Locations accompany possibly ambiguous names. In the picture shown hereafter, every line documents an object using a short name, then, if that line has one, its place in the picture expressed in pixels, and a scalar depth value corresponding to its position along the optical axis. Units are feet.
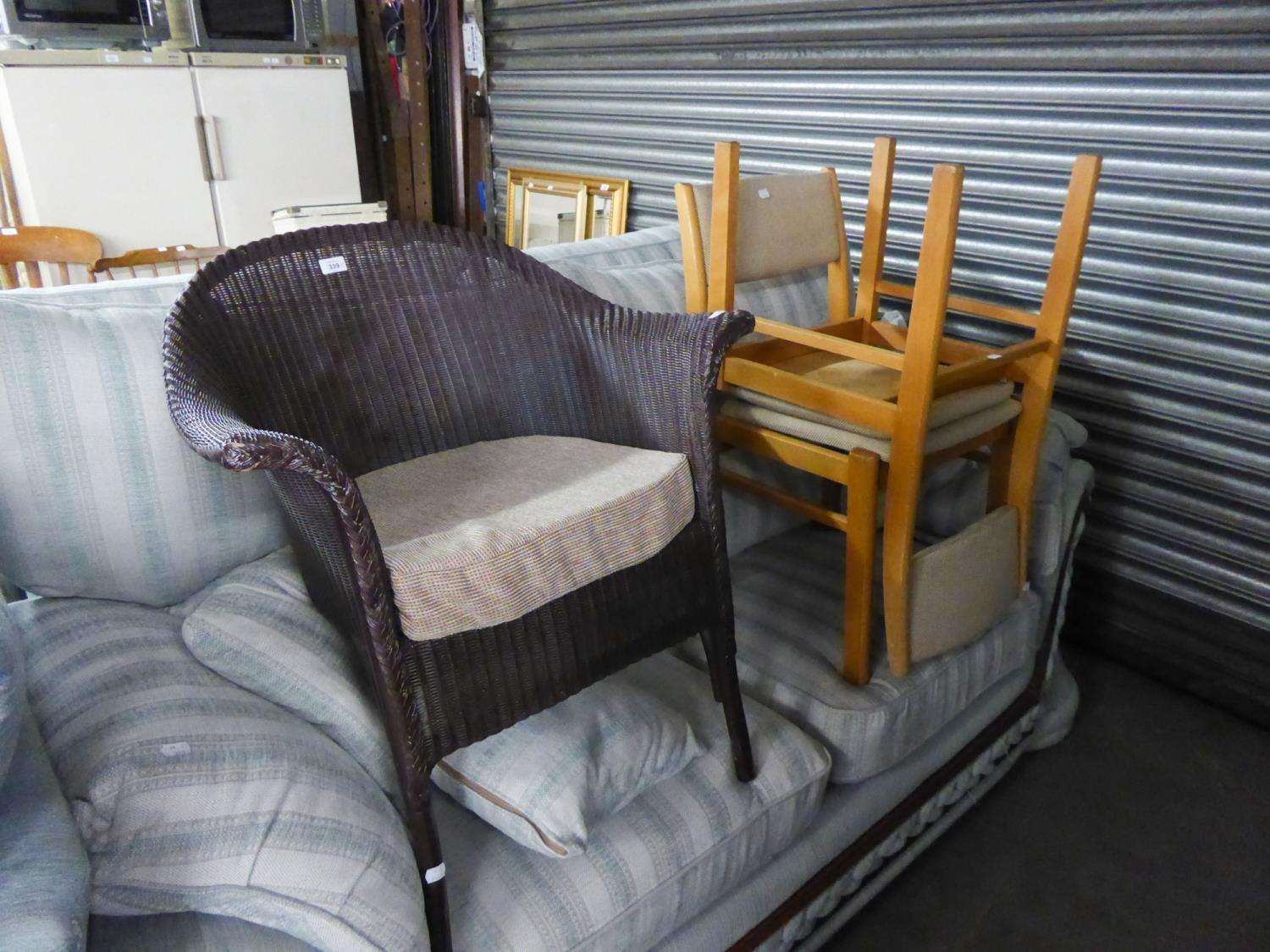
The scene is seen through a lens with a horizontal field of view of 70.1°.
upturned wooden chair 4.33
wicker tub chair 3.09
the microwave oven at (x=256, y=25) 10.52
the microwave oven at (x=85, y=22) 9.57
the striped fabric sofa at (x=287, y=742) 2.80
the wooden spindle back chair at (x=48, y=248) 7.21
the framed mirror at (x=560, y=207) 10.09
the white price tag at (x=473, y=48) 11.23
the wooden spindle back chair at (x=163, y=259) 6.51
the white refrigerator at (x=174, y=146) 9.55
